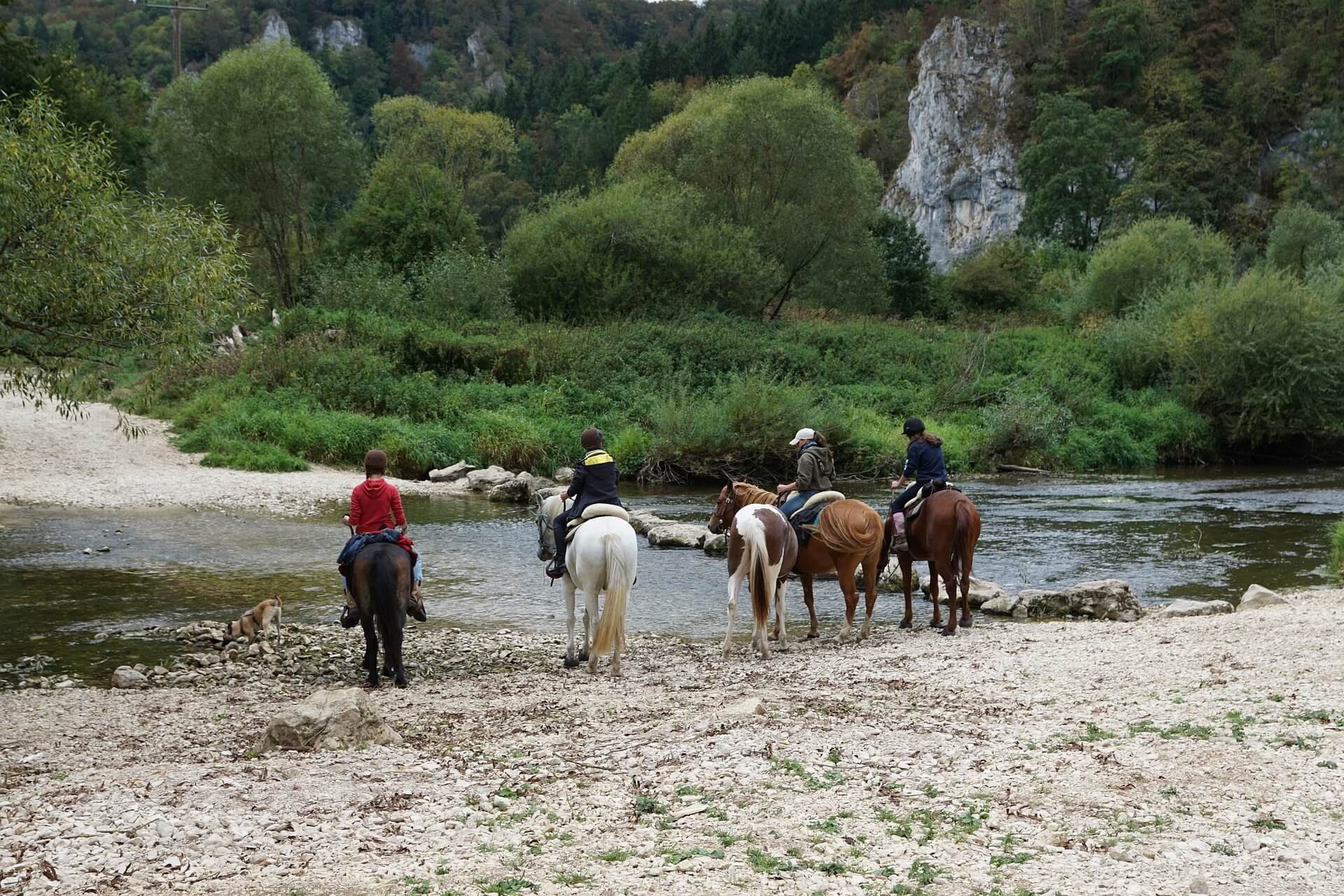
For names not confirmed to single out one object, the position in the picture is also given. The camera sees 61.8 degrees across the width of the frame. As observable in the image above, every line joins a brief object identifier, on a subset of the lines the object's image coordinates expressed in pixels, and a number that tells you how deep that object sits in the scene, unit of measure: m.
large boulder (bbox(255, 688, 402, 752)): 8.87
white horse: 11.94
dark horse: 11.34
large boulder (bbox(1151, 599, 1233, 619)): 15.09
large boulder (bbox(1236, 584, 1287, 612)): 15.05
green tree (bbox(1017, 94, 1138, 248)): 87.19
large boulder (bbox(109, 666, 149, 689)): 11.60
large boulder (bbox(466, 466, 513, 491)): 29.41
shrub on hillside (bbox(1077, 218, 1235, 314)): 56.16
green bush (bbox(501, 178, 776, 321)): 49.59
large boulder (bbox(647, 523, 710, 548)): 22.31
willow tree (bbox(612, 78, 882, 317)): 54.50
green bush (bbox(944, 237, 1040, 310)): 68.12
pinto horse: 13.08
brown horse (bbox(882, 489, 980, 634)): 14.97
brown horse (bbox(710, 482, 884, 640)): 14.38
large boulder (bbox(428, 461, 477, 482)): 30.88
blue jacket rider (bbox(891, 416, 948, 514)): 15.38
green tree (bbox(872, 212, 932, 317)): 65.62
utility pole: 54.69
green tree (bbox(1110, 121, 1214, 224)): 81.50
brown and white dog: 13.55
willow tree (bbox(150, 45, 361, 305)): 48.78
